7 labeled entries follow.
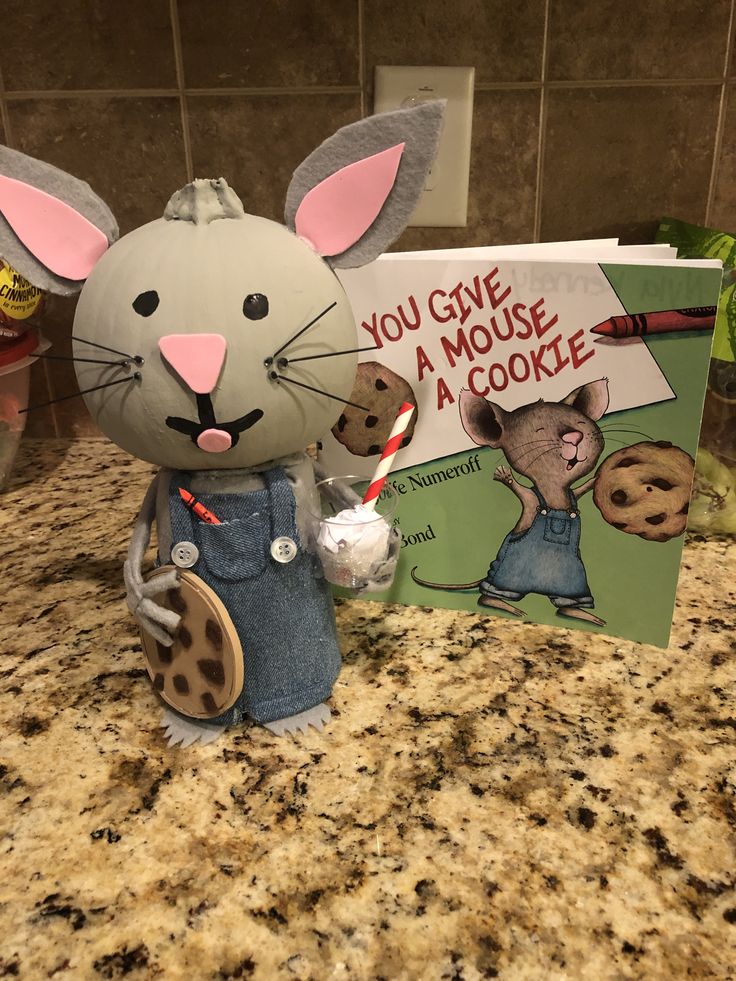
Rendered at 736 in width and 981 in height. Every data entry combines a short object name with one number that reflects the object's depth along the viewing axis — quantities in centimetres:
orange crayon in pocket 53
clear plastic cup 54
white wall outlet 82
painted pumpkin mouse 47
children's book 58
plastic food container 83
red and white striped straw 57
